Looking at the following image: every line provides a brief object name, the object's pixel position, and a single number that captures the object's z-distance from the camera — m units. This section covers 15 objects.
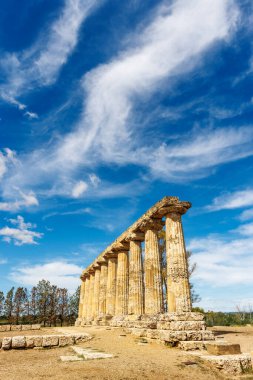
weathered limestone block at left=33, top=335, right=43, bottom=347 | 12.04
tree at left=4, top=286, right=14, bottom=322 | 60.25
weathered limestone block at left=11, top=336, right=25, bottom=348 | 11.87
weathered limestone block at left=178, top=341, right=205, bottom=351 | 11.87
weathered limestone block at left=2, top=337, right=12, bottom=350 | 11.59
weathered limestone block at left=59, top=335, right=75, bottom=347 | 12.73
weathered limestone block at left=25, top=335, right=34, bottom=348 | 11.98
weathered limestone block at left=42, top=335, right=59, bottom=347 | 12.16
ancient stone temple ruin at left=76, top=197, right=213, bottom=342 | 14.07
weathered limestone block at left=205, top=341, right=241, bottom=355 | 9.76
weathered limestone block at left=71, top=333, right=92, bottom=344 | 13.71
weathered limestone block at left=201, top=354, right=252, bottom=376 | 8.46
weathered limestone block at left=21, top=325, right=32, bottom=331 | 32.72
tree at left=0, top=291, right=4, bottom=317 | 61.28
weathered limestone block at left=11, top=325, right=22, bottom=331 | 31.31
